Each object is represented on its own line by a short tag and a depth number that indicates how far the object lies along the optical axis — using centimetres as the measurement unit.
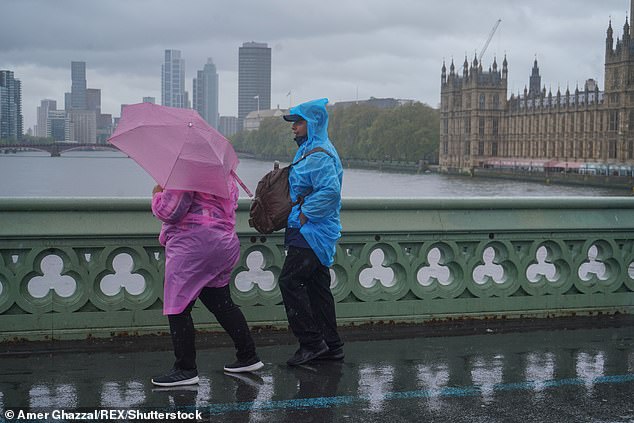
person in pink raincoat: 509
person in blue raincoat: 553
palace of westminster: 11300
